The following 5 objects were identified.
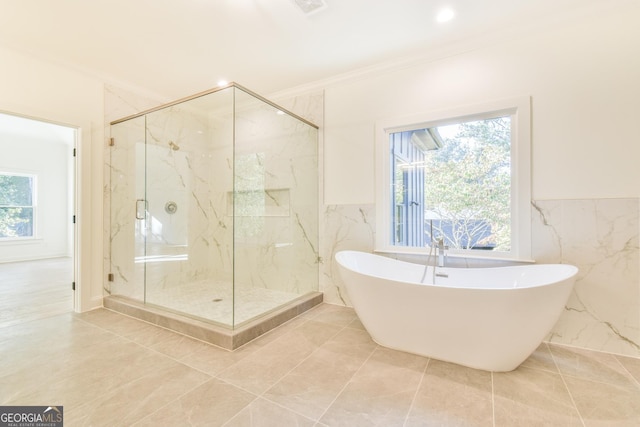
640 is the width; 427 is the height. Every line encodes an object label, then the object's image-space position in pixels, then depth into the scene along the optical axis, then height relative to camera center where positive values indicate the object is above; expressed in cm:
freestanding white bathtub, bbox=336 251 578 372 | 153 -61
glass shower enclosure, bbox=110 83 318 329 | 278 +14
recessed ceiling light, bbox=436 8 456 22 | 200 +149
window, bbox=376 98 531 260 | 222 +30
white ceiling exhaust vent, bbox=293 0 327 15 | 191 +149
